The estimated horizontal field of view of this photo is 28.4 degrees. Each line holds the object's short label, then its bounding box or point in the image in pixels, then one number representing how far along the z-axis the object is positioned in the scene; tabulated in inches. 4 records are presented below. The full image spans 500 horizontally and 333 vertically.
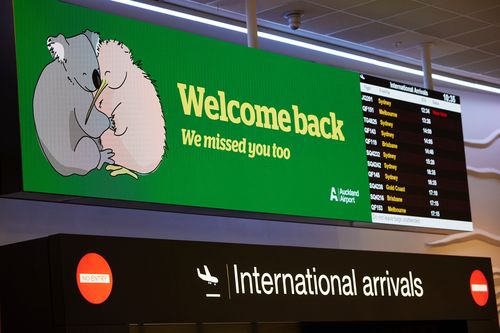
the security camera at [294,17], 271.7
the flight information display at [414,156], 269.9
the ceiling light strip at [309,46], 261.7
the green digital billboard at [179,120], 199.6
